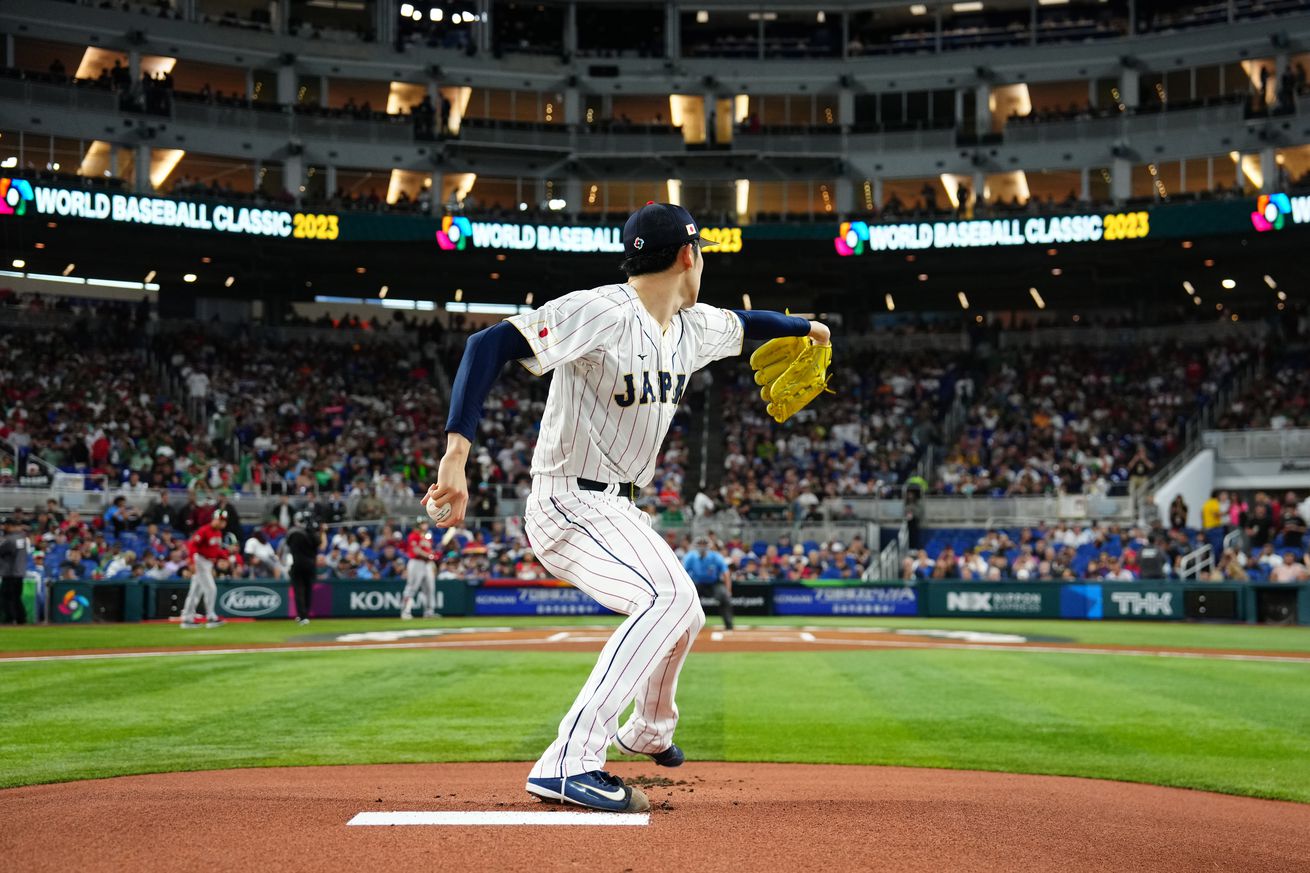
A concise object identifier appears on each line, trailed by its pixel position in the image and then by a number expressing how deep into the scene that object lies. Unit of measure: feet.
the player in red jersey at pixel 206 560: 66.80
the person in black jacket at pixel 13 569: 68.13
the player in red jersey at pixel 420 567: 75.20
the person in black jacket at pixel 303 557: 71.82
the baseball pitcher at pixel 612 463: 15.60
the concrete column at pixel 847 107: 143.64
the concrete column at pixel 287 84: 138.10
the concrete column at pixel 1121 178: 135.95
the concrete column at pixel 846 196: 142.41
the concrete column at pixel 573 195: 142.61
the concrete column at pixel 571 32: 144.40
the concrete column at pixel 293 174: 135.64
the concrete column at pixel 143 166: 129.59
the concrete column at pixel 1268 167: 130.83
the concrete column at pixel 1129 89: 137.49
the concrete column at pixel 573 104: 144.36
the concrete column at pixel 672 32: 144.97
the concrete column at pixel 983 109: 140.46
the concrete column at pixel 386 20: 141.38
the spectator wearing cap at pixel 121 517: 89.58
